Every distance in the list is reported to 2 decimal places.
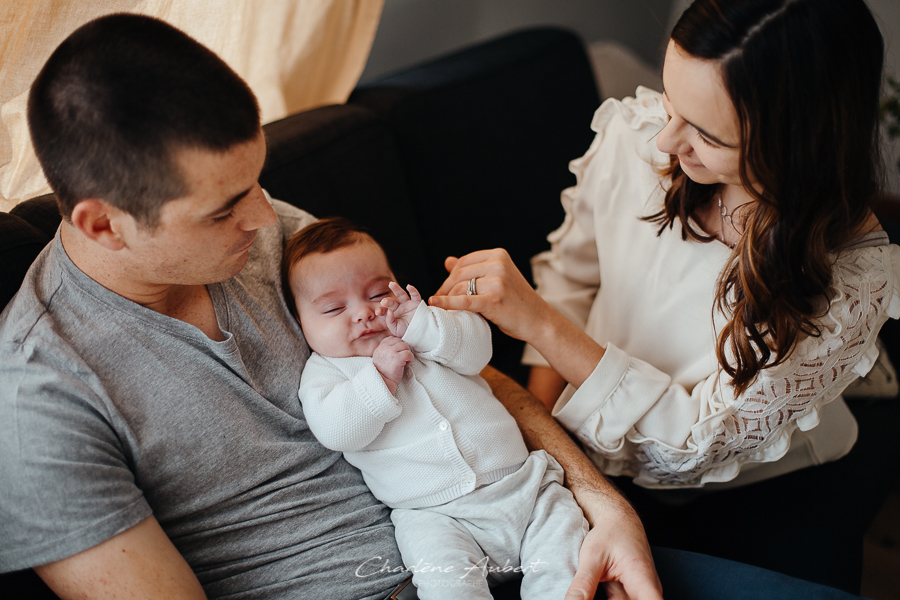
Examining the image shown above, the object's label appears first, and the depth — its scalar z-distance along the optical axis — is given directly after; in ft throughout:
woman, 3.27
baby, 3.65
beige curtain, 4.04
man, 2.85
